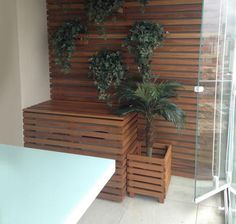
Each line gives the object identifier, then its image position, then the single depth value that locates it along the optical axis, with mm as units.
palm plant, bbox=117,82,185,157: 2576
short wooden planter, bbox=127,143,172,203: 2641
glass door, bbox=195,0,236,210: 2379
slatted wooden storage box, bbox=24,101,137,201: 2629
